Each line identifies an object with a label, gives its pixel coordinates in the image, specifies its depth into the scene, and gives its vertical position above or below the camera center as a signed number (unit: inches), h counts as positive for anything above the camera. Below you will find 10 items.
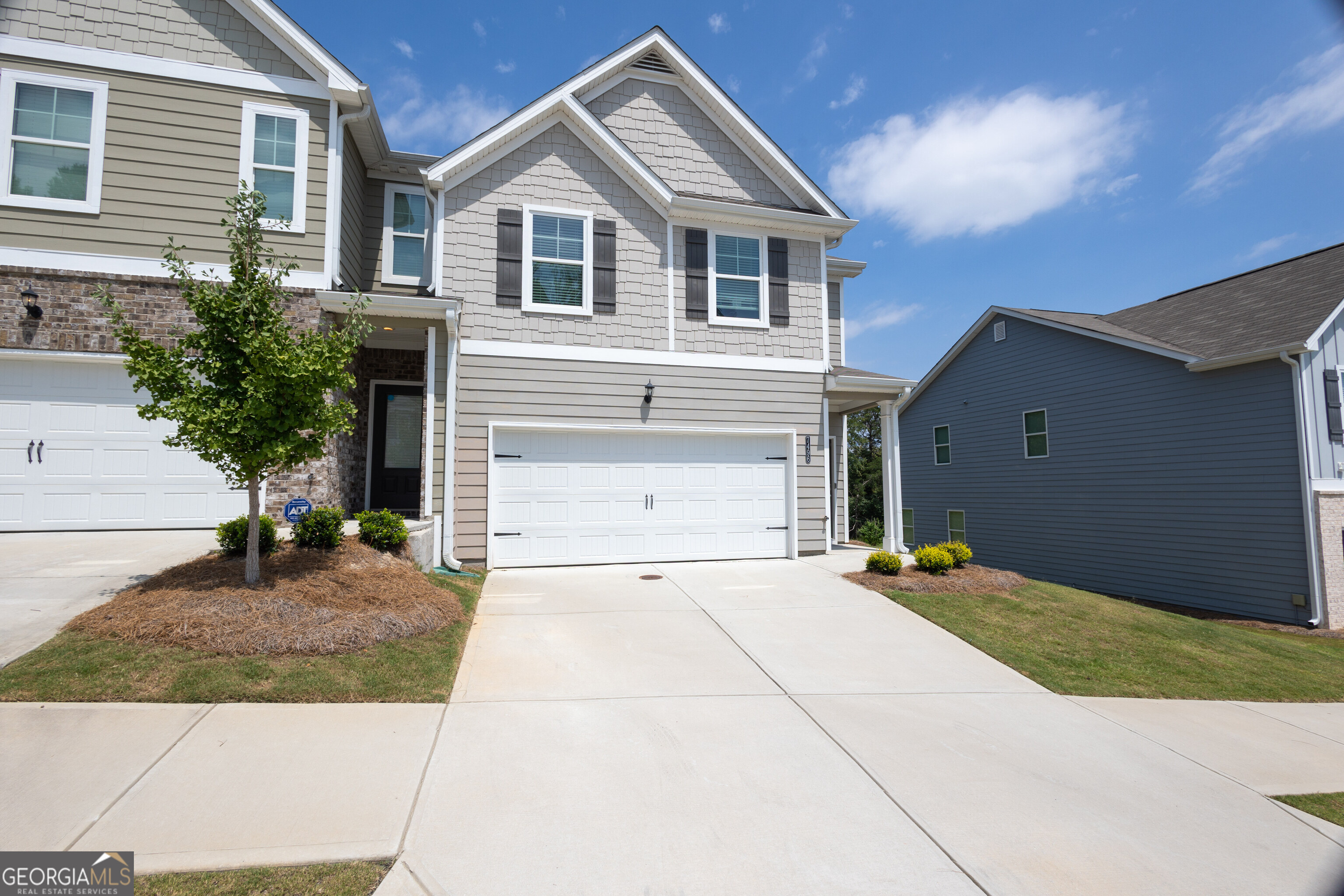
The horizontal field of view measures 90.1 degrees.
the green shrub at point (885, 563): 368.2 -39.9
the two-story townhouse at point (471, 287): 333.1 +118.3
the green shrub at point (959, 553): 383.9 -35.3
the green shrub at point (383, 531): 296.9 -17.1
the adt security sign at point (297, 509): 293.9 -7.4
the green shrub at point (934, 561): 369.4 -38.5
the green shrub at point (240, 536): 265.9 -17.5
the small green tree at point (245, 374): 219.6 +39.5
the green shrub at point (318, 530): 278.4 -15.8
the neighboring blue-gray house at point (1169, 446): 442.6 +35.9
